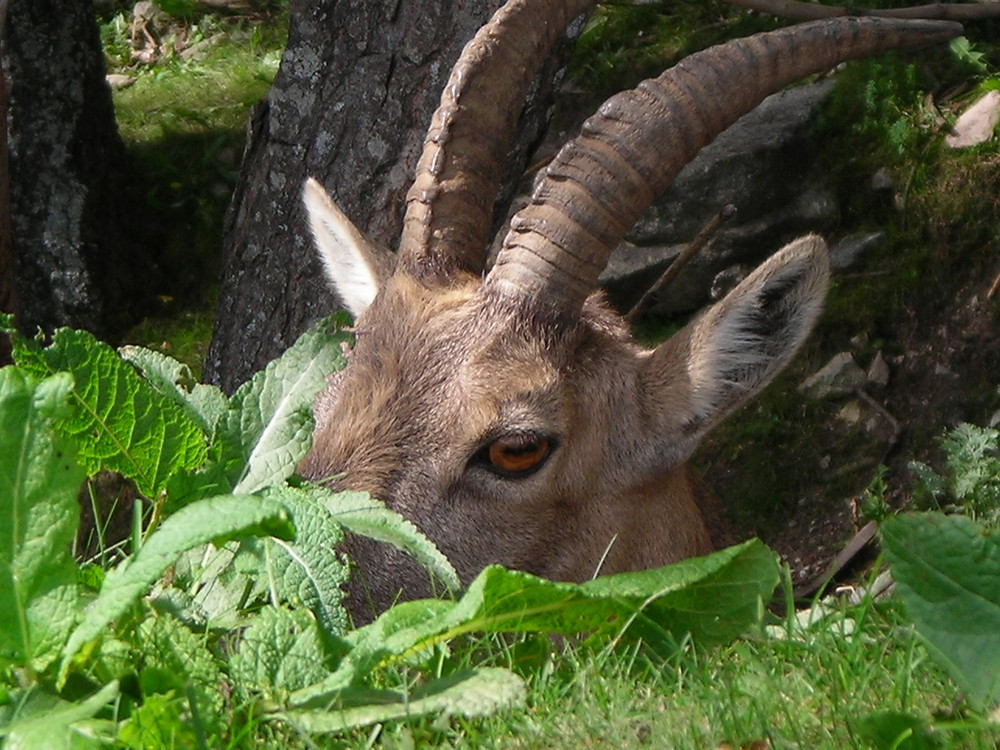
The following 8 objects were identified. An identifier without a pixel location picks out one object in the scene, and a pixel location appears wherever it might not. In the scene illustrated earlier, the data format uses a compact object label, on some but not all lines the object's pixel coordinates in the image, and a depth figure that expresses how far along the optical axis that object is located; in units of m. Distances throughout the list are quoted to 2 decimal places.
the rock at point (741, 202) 18.78
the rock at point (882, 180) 18.36
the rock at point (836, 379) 17.98
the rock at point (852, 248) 18.31
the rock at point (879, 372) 17.86
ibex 9.81
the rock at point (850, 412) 17.91
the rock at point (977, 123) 17.83
